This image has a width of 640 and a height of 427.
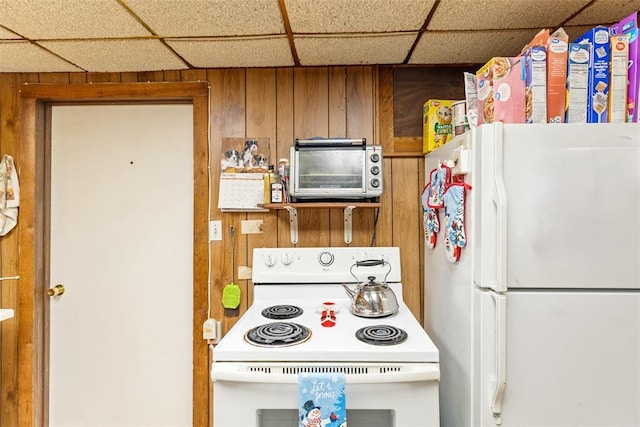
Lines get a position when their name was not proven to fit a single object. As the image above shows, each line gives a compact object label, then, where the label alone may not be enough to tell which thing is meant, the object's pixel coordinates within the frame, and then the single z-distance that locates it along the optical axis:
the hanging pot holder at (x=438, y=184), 1.46
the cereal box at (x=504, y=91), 1.26
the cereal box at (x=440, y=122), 1.74
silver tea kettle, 1.55
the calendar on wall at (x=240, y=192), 1.88
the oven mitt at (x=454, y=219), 1.31
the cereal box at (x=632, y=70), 1.20
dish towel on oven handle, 1.13
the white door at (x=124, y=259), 2.00
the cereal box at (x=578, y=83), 1.24
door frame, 1.92
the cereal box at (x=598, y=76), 1.23
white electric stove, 1.17
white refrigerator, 1.14
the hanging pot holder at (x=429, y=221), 1.63
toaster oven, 1.65
